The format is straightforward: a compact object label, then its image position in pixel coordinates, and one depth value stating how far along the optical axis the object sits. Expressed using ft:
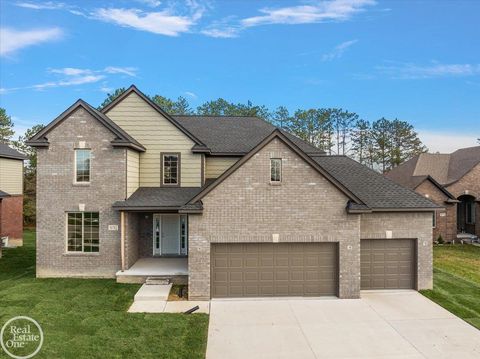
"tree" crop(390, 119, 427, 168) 153.48
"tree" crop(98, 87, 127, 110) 130.70
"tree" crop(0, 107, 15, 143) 124.16
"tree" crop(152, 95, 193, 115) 152.59
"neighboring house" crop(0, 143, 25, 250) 71.88
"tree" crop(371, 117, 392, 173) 156.87
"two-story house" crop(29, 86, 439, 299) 38.04
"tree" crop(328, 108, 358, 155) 163.63
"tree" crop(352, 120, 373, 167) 162.81
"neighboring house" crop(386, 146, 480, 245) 81.61
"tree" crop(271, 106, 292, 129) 160.97
